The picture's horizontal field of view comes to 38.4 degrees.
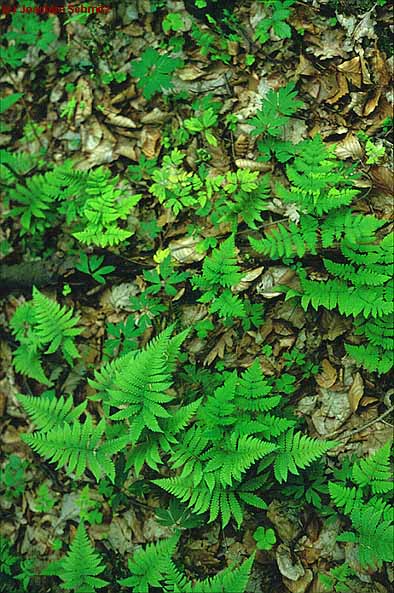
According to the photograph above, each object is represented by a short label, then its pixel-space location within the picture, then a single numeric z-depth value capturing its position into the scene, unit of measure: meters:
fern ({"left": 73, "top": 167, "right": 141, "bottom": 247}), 3.76
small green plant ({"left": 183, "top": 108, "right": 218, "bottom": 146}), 3.77
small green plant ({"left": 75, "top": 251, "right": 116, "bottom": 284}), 3.83
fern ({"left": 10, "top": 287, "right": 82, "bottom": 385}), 3.73
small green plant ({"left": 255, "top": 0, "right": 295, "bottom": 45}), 3.64
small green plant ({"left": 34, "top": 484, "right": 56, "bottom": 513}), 3.87
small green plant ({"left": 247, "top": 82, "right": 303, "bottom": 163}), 3.58
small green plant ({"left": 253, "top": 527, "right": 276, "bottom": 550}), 3.27
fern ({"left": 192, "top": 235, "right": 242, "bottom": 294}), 3.41
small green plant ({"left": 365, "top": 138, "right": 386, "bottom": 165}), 3.47
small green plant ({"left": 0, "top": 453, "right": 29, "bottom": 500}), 3.98
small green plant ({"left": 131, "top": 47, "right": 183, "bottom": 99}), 3.77
